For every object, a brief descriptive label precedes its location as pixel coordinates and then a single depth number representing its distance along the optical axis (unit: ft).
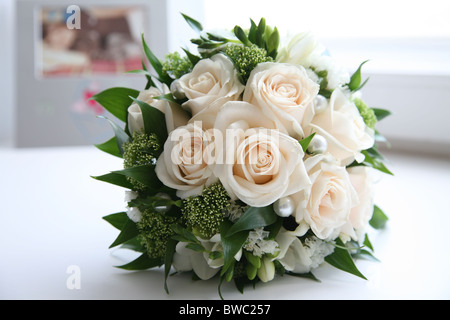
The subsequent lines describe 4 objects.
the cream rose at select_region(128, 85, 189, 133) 2.15
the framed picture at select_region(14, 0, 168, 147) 4.94
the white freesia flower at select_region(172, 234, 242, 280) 2.05
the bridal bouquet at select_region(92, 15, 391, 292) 1.96
